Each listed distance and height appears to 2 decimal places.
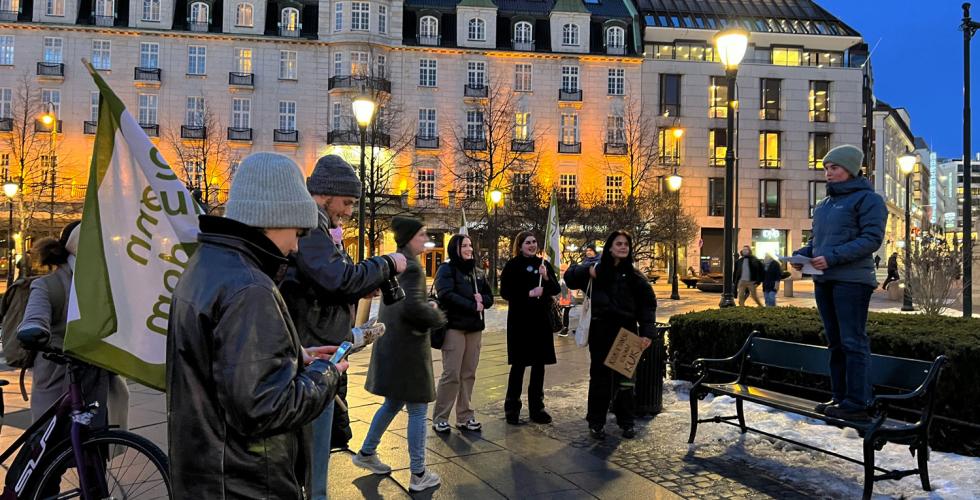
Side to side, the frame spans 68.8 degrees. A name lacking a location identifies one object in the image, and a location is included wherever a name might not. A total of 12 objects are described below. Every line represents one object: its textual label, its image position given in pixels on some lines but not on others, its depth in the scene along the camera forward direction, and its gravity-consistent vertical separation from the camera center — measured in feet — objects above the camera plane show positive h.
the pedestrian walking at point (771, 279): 66.33 -1.36
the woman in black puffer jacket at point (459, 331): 22.16 -2.24
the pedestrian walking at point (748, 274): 68.08 -0.95
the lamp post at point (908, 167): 83.30 +12.28
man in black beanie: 11.76 -0.34
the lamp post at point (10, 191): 78.00 +6.89
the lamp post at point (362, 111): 50.52 +10.47
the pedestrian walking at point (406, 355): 17.15 -2.35
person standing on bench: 16.72 -0.11
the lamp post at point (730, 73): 35.09 +9.71
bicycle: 11.57 -3.44
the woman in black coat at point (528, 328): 23.29 -2.21
